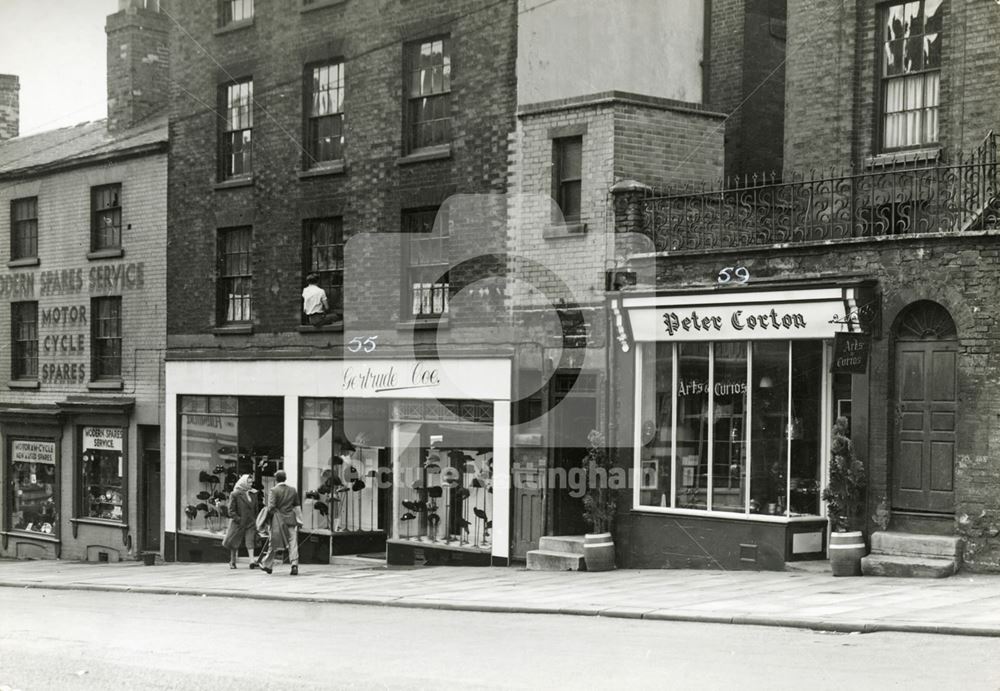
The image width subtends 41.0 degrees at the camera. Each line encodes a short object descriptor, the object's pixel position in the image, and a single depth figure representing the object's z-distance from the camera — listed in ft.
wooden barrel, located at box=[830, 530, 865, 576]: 55.93
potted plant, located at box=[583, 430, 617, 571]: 64.95
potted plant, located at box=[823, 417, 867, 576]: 55.93
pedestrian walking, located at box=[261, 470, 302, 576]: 72.38
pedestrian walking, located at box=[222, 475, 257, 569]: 77.97
